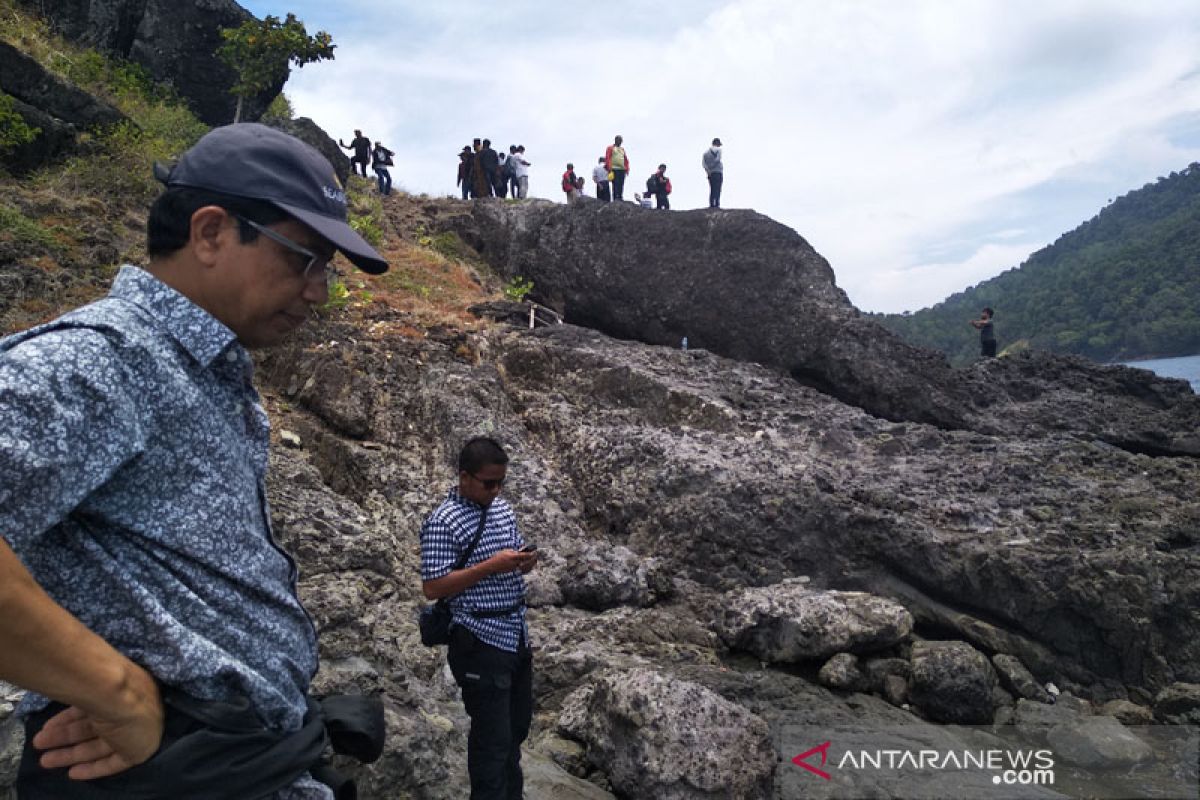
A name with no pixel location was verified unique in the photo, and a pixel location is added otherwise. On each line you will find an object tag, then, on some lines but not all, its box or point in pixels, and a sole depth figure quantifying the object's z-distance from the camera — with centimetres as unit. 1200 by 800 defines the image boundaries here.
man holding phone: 328
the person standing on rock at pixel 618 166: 1591
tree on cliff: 1361
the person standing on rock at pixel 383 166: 1659
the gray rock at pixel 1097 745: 455
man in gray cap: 100
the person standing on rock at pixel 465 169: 1858
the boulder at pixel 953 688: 511
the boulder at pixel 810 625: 555
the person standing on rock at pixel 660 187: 1639
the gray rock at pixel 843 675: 533
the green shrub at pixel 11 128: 836
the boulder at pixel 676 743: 385
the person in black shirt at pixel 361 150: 1791
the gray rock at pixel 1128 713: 517
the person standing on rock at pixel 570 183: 1833
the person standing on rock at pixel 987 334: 1255
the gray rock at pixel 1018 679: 549
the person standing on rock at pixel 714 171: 1466
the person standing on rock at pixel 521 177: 1806
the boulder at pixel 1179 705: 505
